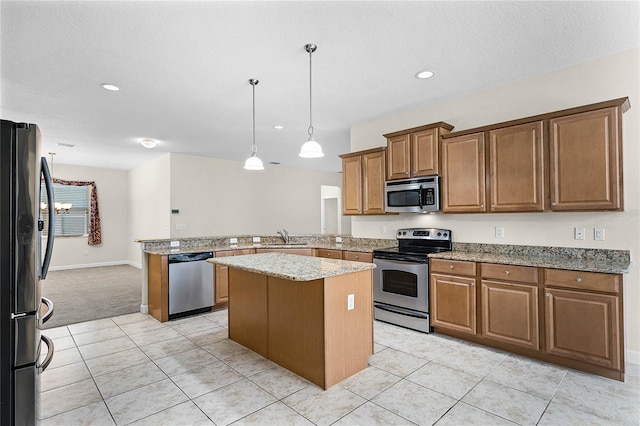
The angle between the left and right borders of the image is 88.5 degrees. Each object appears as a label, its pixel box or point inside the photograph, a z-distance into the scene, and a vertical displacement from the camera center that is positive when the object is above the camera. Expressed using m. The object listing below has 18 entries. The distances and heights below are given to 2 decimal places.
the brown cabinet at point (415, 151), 3.81 +0.80
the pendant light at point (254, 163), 3.61 +0.60
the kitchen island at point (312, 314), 2.50 -0.82
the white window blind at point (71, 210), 8.25 +0.25
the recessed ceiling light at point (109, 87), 3.43 +1.40
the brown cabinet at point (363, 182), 4.47 +0.50
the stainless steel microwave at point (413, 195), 3.83 +0.26
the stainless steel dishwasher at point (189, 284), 4.25 -0.88
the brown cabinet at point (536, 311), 2.50 -0.84
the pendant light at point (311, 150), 2.97 +0.61
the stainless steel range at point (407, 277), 3.61 -0.70
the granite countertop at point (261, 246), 4.41 -0.44
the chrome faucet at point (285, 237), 5.47 -0.32
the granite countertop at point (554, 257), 2.64 -0.41
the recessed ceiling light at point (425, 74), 3.20 +1.40
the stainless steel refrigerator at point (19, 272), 1.47 -0.24
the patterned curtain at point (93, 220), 8.65 -0.01
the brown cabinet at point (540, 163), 2.70 +0.49
